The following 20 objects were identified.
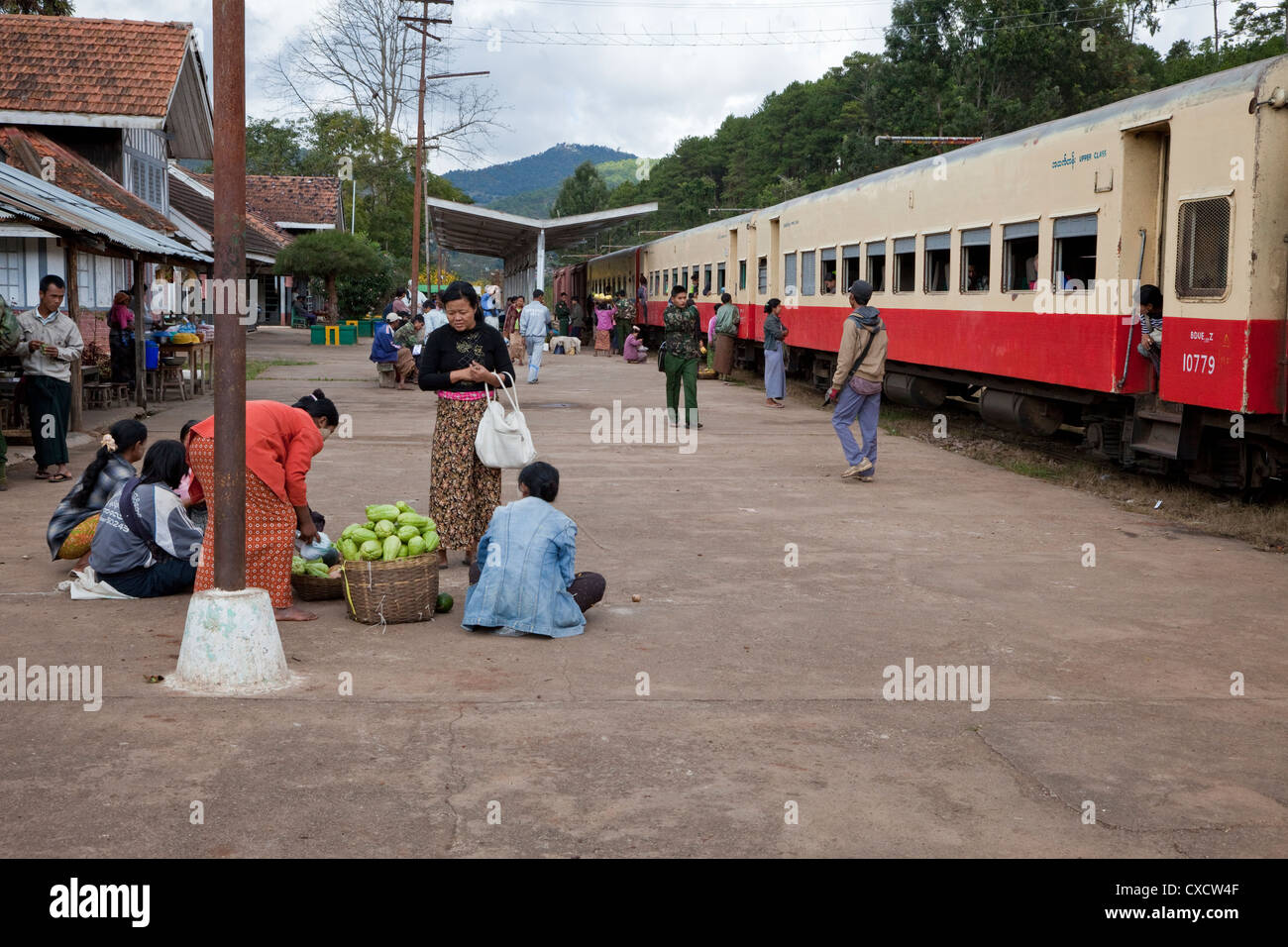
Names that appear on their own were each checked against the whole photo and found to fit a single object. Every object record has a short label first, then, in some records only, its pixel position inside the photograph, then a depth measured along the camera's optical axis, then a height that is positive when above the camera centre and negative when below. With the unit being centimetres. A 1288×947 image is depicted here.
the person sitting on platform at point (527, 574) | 643 -112
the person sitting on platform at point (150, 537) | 708 -106
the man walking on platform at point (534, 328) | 2381 +30
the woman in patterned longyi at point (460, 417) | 787 -44
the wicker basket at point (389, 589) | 665 -124
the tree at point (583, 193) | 13275 +1540
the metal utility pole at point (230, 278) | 557 +26
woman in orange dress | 659 -72
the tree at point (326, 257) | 4075 +262
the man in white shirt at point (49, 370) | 1131 -28
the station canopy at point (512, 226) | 3644 +361
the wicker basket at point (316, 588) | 721 -134
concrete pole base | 547 -127
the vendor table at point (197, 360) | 2039 -32
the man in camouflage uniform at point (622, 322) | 3950 +72
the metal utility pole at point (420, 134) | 3672 +595
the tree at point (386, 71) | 5806 +1200
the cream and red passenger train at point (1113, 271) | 961 +75
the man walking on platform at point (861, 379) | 1190 -27
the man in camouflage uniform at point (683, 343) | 1584 +5
